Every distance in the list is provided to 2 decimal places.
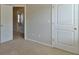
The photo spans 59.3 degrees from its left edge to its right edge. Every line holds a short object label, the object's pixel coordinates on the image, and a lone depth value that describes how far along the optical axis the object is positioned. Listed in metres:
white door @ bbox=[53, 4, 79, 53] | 2.16
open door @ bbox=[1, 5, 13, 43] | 3.19
